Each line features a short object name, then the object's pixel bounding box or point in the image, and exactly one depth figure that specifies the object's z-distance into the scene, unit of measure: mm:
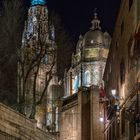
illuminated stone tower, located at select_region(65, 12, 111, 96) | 81792
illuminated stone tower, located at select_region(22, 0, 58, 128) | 29264
